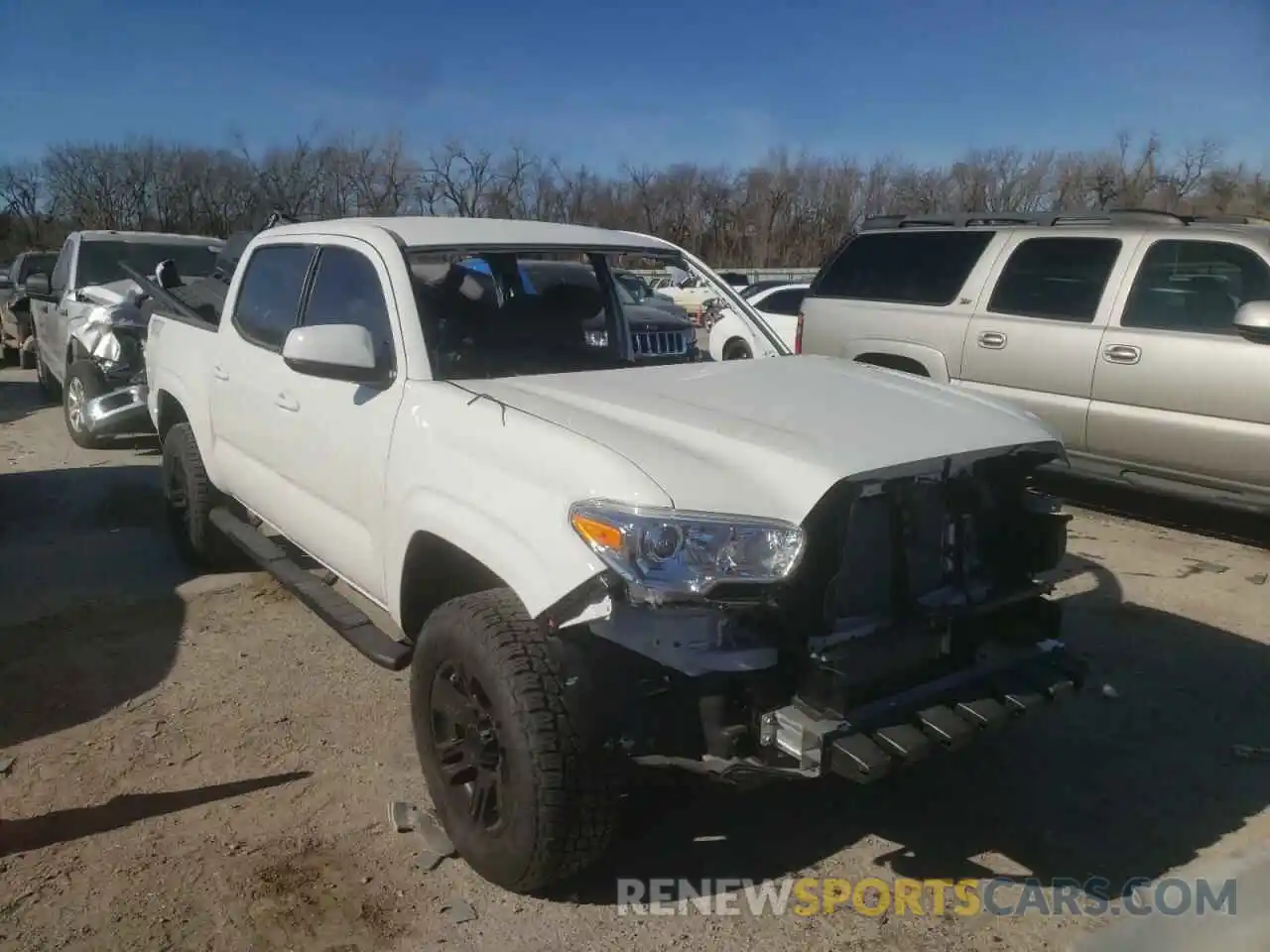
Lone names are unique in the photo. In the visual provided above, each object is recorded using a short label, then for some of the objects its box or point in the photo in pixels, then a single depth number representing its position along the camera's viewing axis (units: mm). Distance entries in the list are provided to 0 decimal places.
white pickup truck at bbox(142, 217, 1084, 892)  2551
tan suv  6141
